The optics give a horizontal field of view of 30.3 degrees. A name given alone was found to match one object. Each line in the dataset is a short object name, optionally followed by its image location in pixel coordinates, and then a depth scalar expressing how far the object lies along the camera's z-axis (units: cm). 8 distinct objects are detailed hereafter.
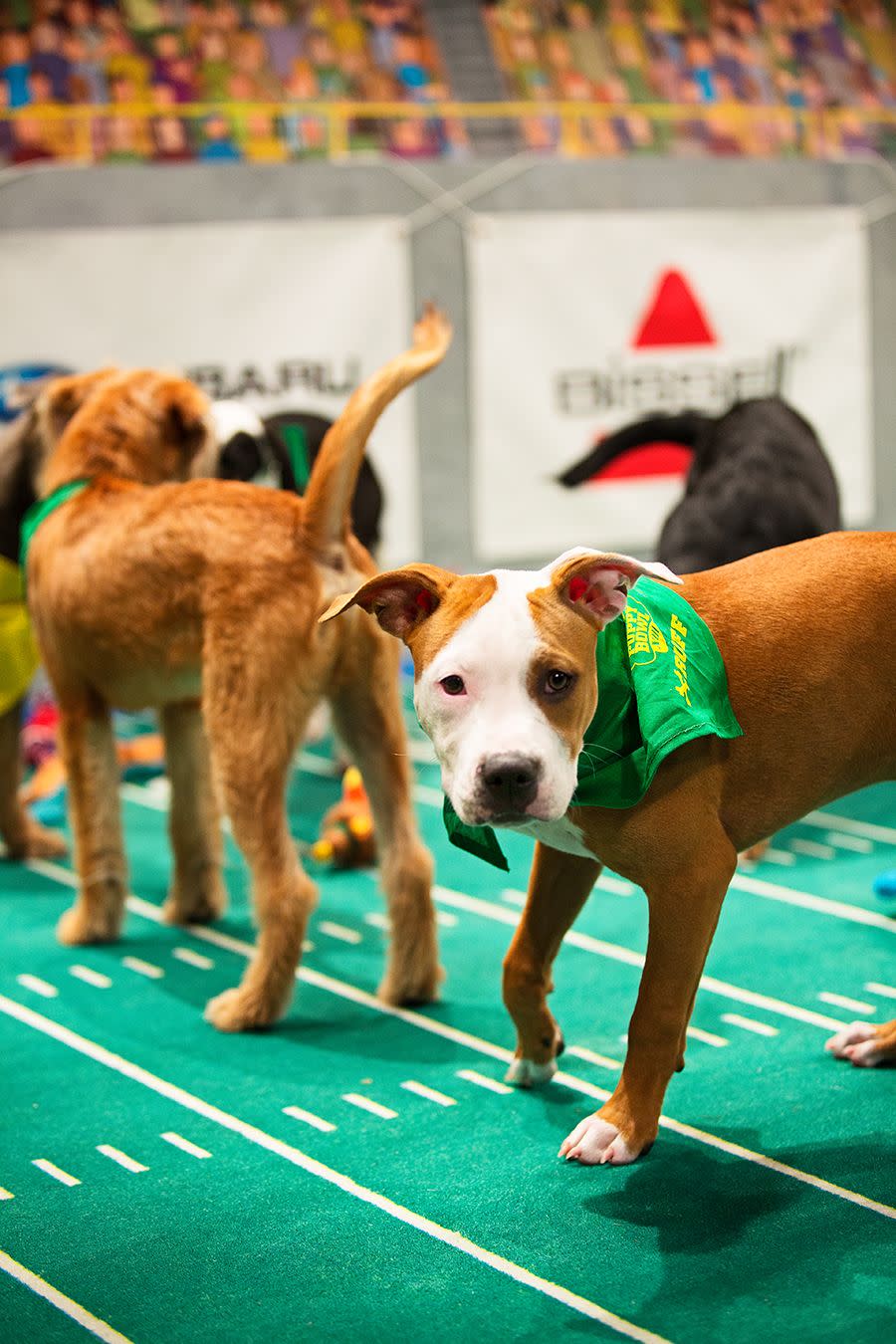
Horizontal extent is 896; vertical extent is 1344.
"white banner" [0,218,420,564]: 695
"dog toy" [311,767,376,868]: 495
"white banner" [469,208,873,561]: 761
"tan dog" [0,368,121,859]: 492
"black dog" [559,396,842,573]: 476
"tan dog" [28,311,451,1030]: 362
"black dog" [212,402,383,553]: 490
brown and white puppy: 245
